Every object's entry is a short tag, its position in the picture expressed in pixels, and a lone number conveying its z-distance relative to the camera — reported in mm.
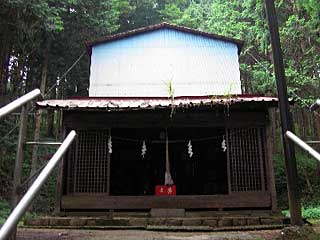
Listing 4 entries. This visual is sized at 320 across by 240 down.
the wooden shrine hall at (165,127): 10805
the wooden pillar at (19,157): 3307
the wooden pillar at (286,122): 6207
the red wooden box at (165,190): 11203
